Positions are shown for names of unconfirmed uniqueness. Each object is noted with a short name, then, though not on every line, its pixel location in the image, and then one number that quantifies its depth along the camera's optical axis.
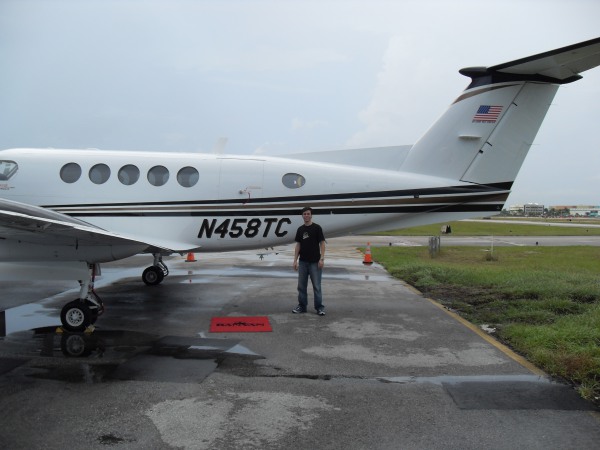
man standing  8.51
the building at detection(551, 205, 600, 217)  173.62
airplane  8.65
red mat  7.35
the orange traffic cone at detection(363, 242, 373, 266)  16.95
